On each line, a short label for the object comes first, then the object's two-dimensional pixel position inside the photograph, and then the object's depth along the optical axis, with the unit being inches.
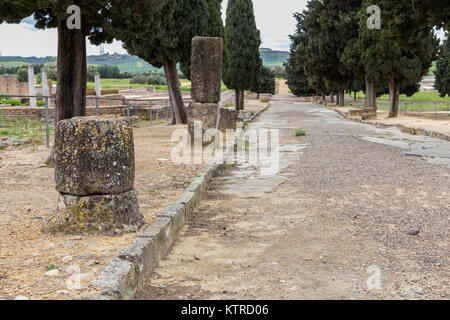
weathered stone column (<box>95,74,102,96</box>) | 1297.1
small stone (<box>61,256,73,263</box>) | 154.0
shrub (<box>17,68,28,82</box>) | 2429.9
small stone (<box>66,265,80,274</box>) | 144.2
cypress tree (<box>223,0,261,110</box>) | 1189.7
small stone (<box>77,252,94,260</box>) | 157.0
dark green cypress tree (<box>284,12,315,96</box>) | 1974.7
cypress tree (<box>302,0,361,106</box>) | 1094.4
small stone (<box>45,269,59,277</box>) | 140.6
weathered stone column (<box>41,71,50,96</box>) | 997.3
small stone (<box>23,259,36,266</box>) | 150.3
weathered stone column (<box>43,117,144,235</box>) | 184.1
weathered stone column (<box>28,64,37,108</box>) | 1047.3
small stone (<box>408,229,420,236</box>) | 196.7
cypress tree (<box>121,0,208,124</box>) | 612.4
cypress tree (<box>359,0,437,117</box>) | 895.7
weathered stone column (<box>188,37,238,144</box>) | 467.8
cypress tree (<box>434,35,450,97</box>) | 1542.4
